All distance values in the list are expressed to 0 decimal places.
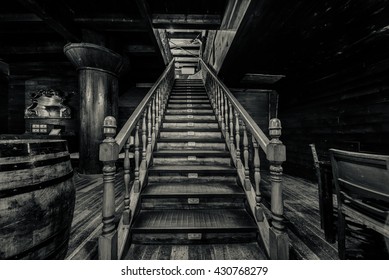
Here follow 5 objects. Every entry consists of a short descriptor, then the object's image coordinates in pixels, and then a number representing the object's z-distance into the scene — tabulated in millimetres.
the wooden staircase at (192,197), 1351
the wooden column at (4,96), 5816
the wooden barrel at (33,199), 872
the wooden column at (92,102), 3746
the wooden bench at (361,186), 991
